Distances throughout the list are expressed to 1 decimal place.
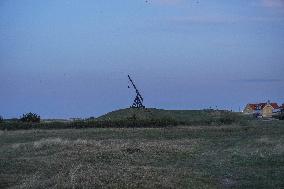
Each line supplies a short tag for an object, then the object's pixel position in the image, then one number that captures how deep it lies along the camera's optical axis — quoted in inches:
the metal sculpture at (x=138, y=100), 3329.2
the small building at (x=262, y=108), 5064.0
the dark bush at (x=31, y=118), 3003.0
